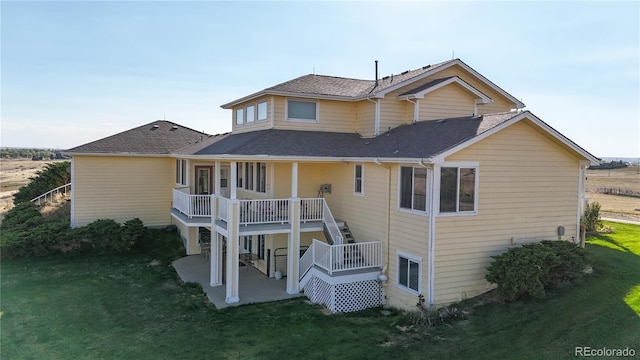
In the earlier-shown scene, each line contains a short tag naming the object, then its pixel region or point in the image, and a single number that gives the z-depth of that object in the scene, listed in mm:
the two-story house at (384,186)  11359
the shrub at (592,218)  19281
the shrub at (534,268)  10578
